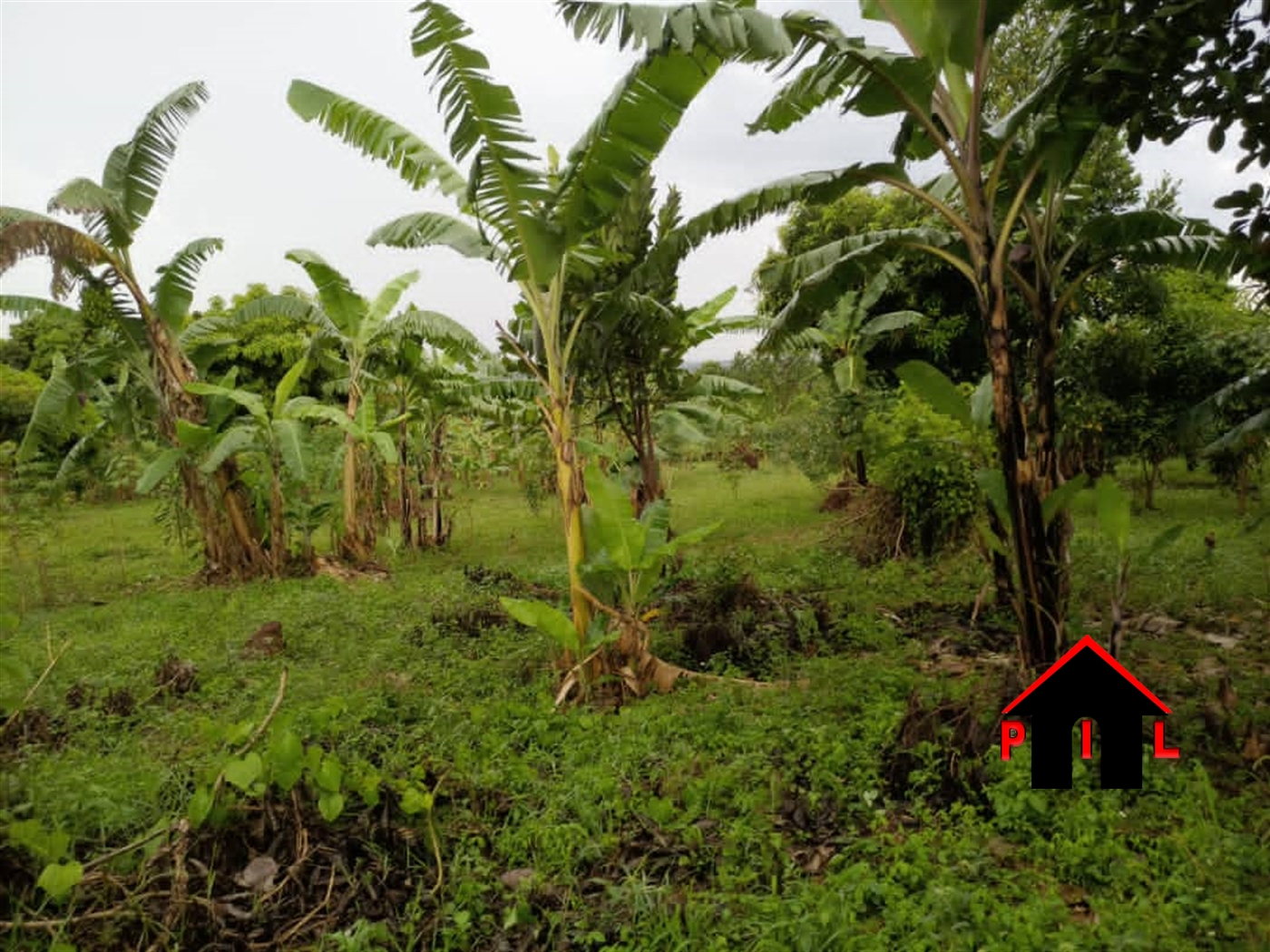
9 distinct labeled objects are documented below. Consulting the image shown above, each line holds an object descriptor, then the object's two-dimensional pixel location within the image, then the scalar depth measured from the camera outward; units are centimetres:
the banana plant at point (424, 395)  950
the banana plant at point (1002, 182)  349
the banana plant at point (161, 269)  712
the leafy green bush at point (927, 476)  681
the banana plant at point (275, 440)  816
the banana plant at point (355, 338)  879
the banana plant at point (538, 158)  328
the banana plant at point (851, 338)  960
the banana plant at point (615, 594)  444
